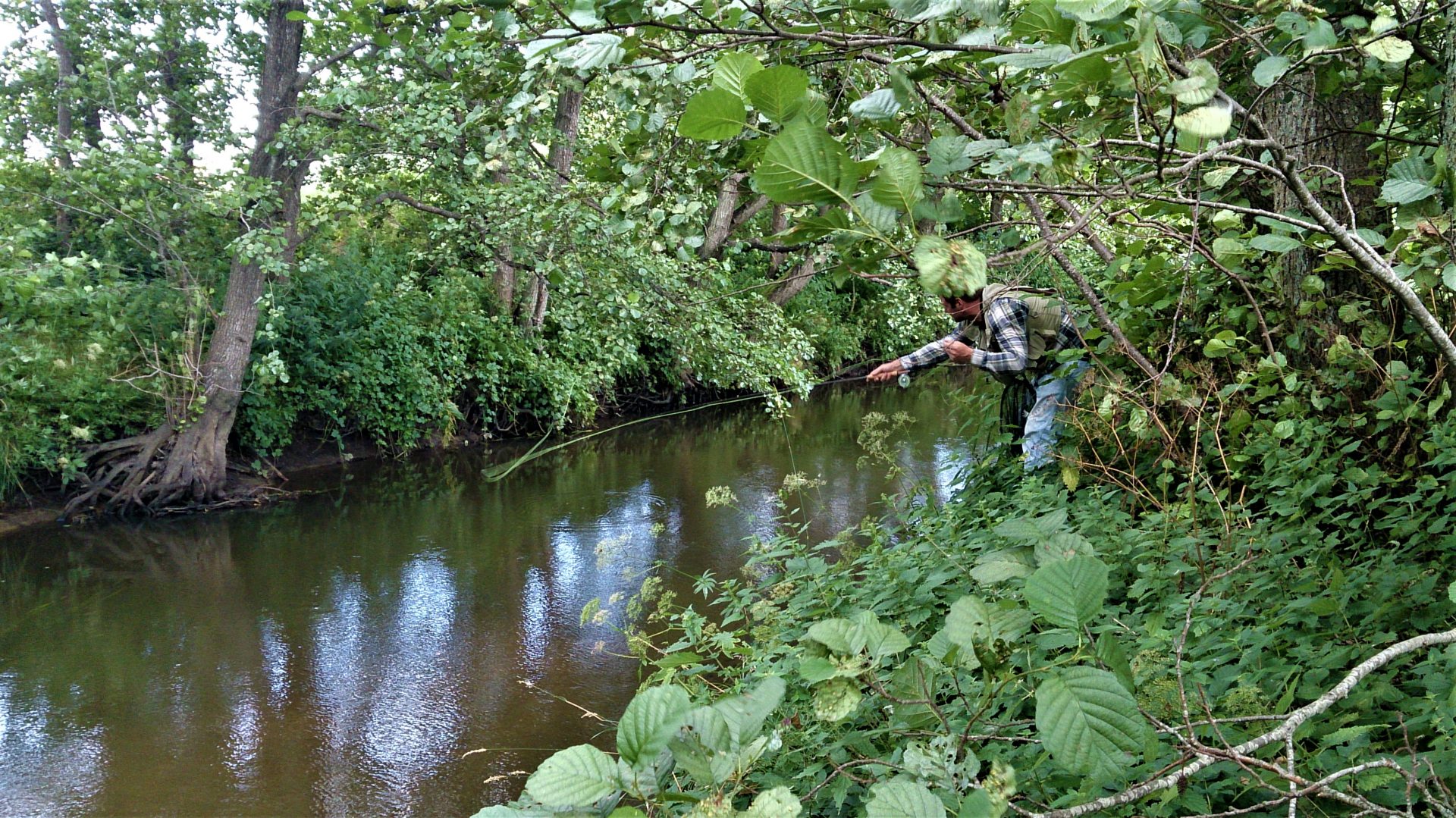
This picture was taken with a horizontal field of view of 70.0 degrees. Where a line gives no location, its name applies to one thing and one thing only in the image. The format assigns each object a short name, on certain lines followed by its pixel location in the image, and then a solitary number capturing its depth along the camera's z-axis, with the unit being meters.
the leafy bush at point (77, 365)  8.44
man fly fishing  4.71
